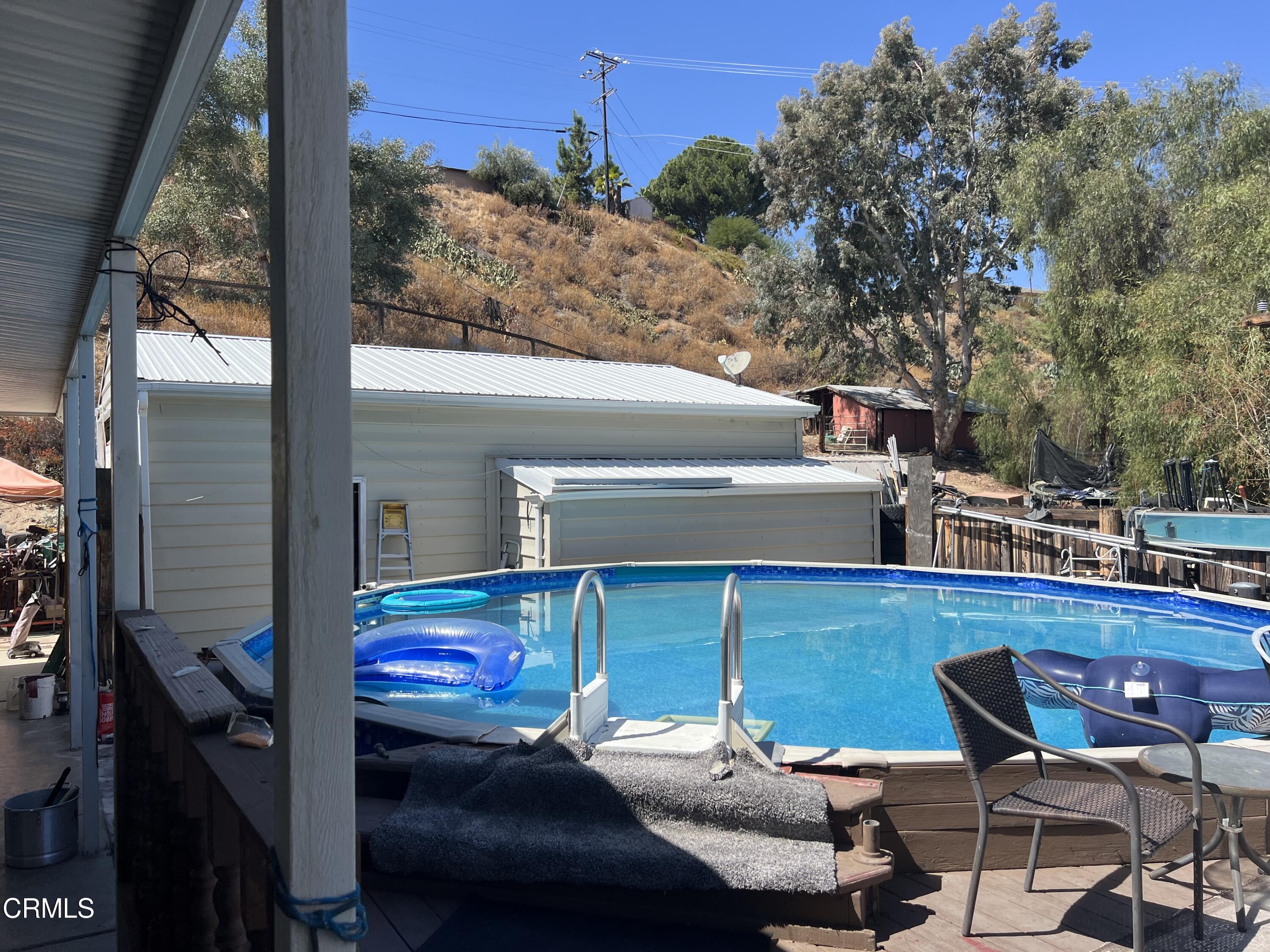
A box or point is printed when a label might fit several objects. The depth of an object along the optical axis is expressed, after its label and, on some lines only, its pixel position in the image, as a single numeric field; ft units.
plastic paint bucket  20.79
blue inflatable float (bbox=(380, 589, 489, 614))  29.37
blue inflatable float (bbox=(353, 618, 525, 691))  22.65
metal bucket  12.92
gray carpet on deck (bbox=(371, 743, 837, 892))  8.44
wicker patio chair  8.45
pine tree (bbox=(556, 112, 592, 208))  138.82
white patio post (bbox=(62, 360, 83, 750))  17.22
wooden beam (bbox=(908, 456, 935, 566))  40.22
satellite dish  52.21
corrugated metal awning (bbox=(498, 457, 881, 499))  35.78
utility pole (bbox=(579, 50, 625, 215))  140.97
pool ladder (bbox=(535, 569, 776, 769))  10.09
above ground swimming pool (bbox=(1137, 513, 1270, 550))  32.63
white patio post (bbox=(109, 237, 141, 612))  11.03
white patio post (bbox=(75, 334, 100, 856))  13.41
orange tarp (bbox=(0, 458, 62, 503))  33.73
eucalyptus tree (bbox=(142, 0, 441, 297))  67.51
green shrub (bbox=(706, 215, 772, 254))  144.97
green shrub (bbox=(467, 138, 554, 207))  126.11
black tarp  66.39
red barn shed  92.07
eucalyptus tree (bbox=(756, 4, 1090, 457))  86.53
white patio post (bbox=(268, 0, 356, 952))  4.01
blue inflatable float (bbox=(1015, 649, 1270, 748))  13.88
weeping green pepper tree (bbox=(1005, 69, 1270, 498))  43.68
